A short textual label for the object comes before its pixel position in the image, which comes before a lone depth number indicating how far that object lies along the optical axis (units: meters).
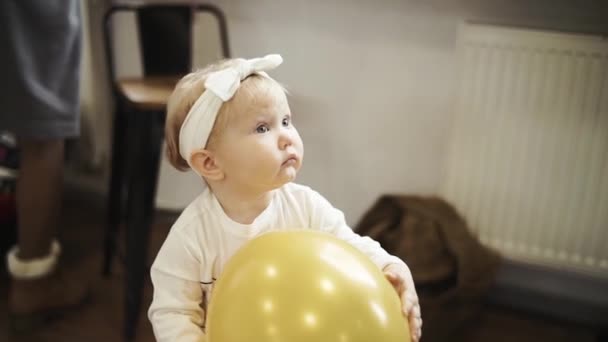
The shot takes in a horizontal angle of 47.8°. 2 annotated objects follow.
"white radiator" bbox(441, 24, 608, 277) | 1.64
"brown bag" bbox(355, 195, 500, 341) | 1.69
